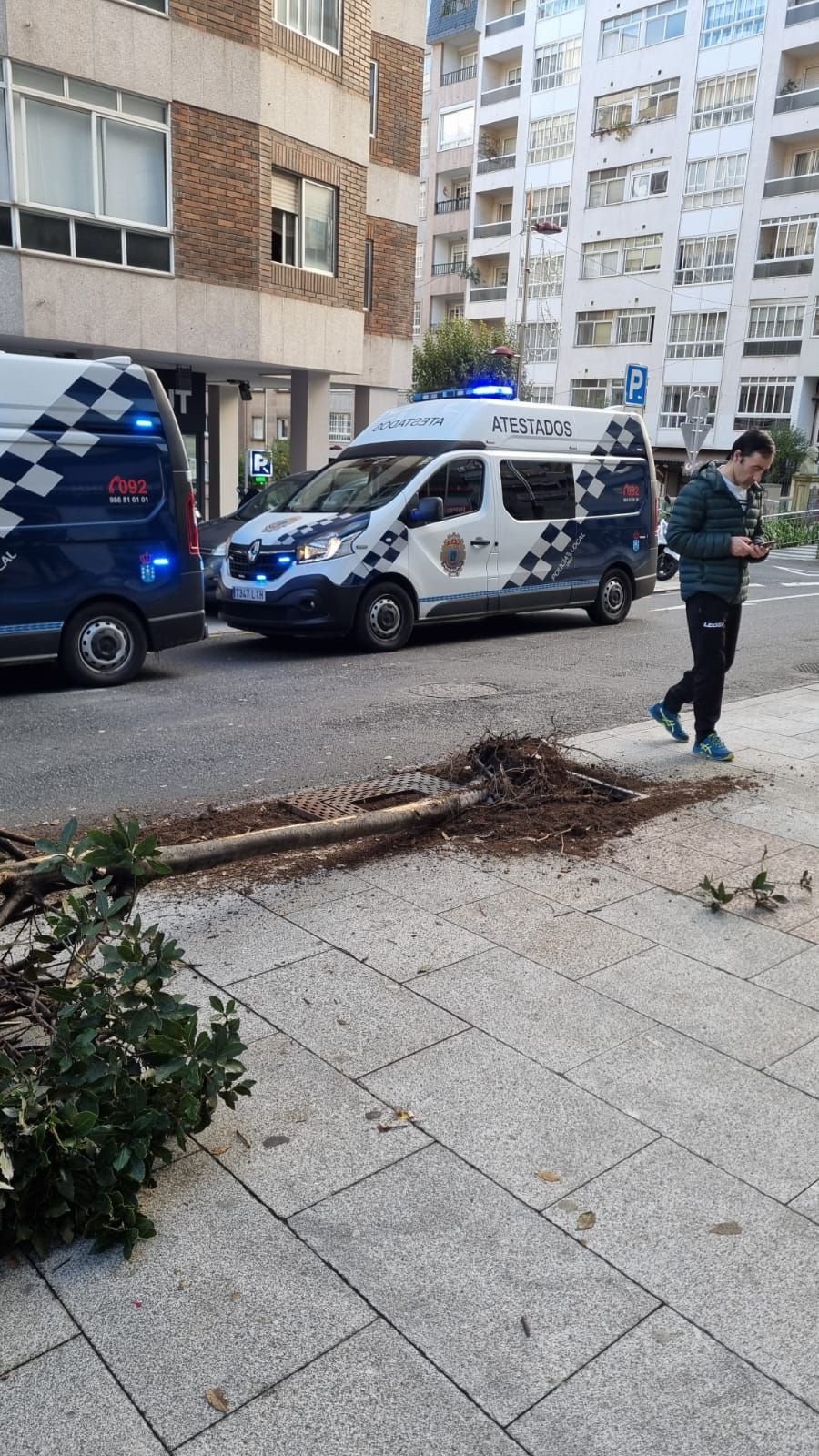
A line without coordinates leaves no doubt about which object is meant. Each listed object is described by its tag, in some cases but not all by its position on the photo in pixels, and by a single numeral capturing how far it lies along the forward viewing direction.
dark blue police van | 8.40
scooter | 20.23
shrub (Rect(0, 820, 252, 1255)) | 2.48
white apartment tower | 43.16
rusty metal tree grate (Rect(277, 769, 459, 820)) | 5.70
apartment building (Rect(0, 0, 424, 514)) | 14.41
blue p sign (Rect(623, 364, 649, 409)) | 19.38
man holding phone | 6.33
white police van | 10.70
